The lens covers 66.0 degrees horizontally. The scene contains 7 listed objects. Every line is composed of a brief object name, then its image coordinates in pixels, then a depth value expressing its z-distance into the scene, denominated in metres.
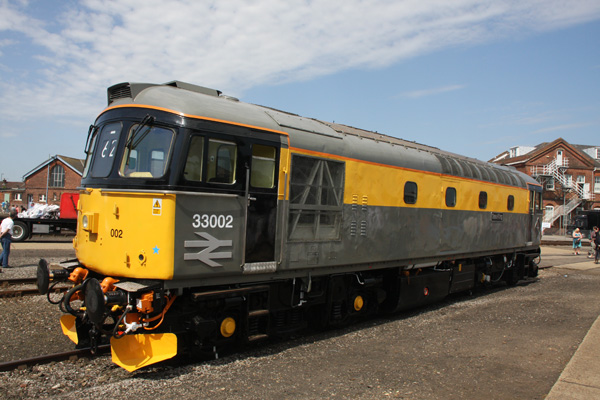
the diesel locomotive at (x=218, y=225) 5.74
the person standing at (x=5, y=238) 14.03
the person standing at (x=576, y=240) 27.38
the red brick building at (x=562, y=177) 53.16
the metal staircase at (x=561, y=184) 52.88
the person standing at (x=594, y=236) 23.54
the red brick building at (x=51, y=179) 56.85
